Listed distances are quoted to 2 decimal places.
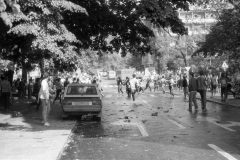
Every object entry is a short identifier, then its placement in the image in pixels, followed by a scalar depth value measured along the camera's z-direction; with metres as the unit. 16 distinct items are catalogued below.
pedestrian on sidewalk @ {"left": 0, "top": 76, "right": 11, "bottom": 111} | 19.76
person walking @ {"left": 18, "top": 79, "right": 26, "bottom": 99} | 30.52
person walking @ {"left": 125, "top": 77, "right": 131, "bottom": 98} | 29.42
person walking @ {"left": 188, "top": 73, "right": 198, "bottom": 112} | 19.16
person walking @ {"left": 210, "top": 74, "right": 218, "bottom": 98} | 29.56
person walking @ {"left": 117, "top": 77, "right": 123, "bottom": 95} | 38.83
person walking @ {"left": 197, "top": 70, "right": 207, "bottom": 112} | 19.44
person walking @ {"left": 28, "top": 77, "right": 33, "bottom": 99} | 30.96
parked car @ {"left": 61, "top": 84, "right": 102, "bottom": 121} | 15.31
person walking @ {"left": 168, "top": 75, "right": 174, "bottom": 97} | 35.01
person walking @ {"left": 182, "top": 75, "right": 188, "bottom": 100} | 28.86
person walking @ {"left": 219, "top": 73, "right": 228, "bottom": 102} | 24.22
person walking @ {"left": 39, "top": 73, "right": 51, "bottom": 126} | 13.75
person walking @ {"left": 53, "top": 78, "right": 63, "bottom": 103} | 27.46
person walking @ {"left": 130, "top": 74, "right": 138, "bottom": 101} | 27.50
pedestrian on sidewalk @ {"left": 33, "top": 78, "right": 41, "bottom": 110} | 22.31
